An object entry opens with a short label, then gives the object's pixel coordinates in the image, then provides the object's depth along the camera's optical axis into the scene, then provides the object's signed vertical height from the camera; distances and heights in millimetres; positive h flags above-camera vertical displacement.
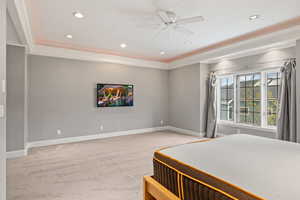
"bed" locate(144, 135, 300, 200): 984 -521
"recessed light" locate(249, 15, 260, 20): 3094 +1572
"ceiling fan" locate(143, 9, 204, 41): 2937 +1557
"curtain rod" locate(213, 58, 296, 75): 4159 +929
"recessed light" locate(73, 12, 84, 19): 3010 +1594
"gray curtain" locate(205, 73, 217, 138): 5461 -385
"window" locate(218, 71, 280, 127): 4387 +41
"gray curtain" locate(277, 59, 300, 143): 3635 -144
